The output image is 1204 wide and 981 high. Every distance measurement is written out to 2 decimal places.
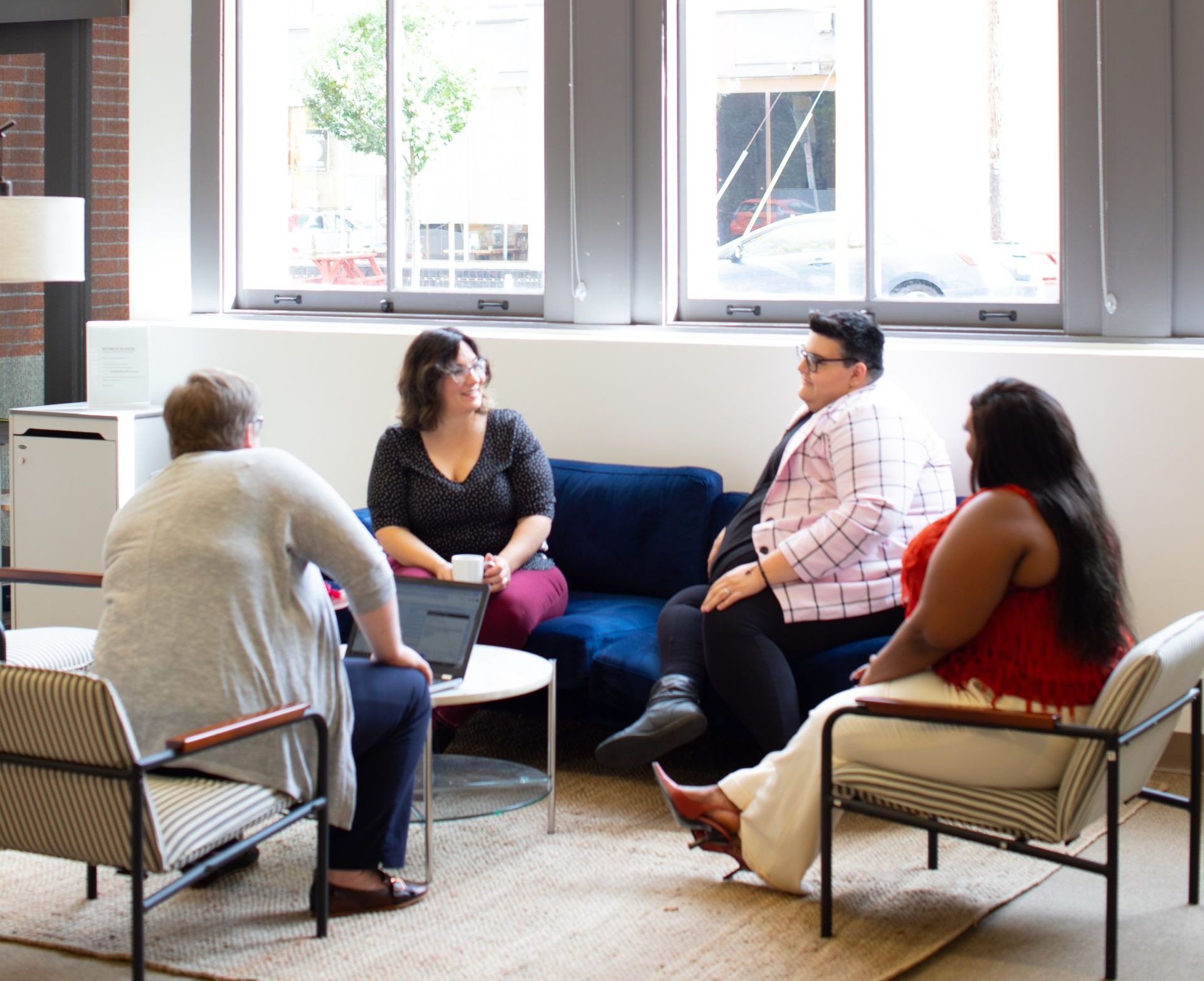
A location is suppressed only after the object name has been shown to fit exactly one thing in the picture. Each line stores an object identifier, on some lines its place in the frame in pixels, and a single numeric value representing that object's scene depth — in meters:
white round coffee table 3.40
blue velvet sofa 4.35
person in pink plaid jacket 3.79
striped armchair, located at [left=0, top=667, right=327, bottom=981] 2.50
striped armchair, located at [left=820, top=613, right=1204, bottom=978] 2.78
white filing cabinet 5.43
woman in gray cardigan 2.80
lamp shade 5.23
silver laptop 3.48
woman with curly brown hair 4.39
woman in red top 2.89
